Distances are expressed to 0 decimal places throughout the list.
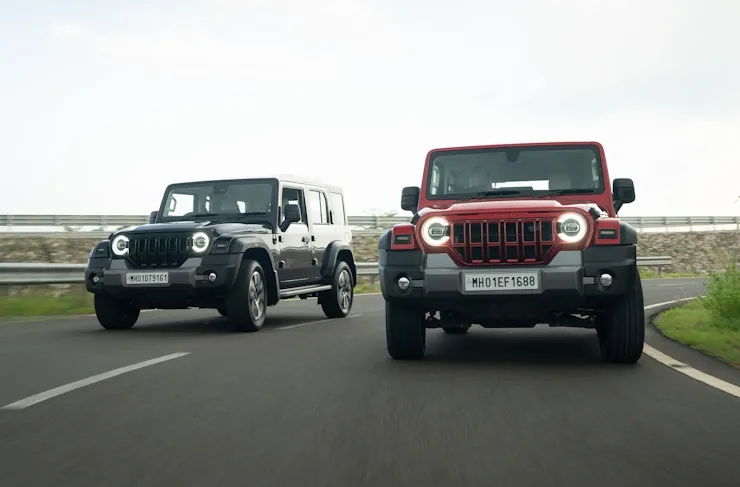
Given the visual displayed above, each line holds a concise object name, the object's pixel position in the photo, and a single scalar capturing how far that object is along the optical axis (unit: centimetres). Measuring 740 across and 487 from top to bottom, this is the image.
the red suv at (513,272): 672
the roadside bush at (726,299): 944
